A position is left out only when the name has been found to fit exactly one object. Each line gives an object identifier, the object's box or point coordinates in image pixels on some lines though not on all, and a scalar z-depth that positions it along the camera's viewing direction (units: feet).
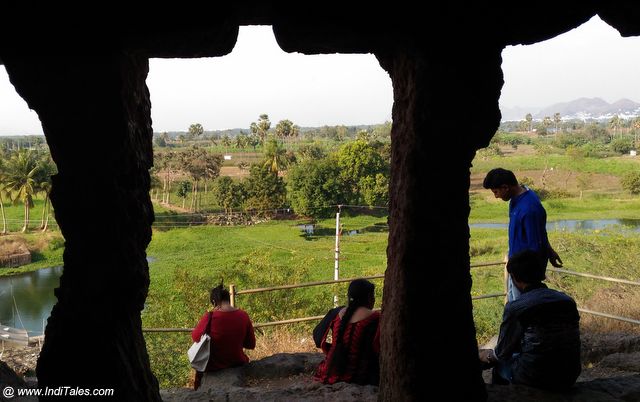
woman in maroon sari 11.28
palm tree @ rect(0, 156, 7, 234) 103.81
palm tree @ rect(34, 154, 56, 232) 101.43
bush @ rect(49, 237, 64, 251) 108.78
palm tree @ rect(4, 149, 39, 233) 102.22
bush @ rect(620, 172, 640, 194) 131.95
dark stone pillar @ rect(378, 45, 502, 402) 8.18
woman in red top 14.61
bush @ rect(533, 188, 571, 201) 131.64
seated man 9.51
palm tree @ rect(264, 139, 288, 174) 140.77
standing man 12.29
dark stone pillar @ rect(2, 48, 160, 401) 7.86
